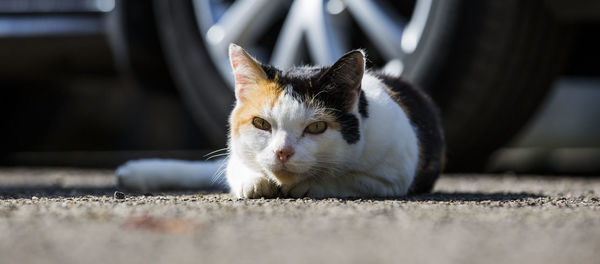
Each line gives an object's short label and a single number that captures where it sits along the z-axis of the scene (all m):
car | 5.87
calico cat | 4.55
